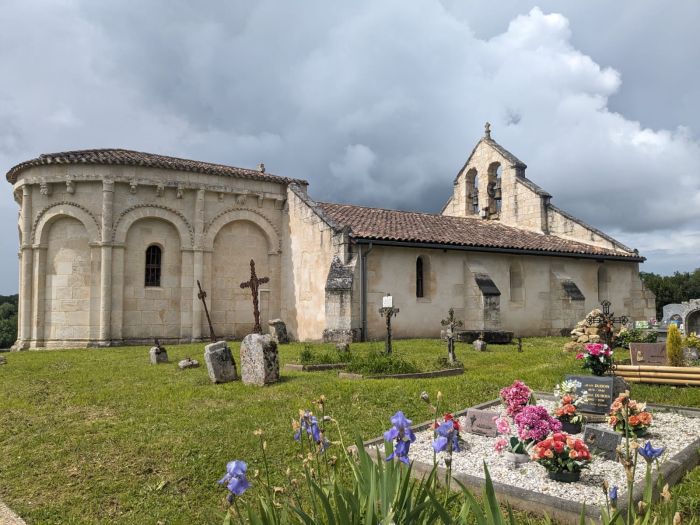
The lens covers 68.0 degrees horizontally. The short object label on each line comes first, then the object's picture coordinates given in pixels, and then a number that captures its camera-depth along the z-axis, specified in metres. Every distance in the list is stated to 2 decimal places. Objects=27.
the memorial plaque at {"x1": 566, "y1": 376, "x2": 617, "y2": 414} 7.54
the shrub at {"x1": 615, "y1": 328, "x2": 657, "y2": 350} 15.76
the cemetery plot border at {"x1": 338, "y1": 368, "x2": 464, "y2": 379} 10.49
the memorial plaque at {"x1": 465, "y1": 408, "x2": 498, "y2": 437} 6.82
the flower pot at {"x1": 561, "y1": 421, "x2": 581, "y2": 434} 6.91
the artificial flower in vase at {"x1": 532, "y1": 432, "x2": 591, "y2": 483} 4.98
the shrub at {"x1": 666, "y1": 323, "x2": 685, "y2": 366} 10.91
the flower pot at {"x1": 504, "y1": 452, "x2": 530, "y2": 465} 5.65
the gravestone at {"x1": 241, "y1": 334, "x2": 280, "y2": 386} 9.98
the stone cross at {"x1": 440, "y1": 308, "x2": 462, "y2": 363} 12.32
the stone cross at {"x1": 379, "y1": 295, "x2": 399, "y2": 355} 13.67
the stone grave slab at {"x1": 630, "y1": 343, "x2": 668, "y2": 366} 11.38
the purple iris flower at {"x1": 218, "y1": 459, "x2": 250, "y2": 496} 2.69
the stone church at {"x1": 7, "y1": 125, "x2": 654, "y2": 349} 18.77
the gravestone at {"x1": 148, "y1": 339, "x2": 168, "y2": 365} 13.83
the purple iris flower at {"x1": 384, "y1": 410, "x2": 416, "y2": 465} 2.96
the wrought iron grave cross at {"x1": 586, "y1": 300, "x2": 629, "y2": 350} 10.11
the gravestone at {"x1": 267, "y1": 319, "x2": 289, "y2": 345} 19.39
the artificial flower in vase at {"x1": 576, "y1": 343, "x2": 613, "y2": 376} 7.89
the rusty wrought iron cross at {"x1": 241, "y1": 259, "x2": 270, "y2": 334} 16.98
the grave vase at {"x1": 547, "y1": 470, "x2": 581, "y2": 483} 5.04
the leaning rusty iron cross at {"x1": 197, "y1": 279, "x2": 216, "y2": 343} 19.42
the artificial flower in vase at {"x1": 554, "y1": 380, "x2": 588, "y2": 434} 6.87
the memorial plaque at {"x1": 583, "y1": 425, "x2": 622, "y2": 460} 5.70
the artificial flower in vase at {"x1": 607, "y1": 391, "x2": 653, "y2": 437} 6.08
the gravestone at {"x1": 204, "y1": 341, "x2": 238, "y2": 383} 10.45
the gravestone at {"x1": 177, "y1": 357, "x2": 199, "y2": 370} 12.57
